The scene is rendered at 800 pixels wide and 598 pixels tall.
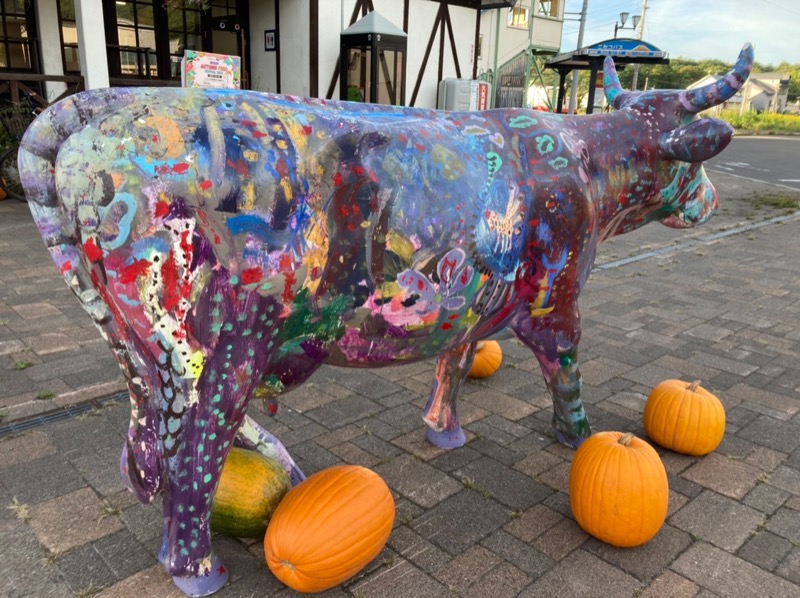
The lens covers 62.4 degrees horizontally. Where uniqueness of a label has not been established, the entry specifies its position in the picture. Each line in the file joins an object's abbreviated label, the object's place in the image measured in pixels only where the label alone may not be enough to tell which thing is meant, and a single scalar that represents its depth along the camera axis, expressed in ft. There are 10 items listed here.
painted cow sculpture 5.98
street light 78.51
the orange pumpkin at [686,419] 11.02
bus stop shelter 44.68
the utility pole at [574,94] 74.86
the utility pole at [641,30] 152.97
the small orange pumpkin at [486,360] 14.08
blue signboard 44.47
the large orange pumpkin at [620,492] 8.63
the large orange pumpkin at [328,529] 7.54
